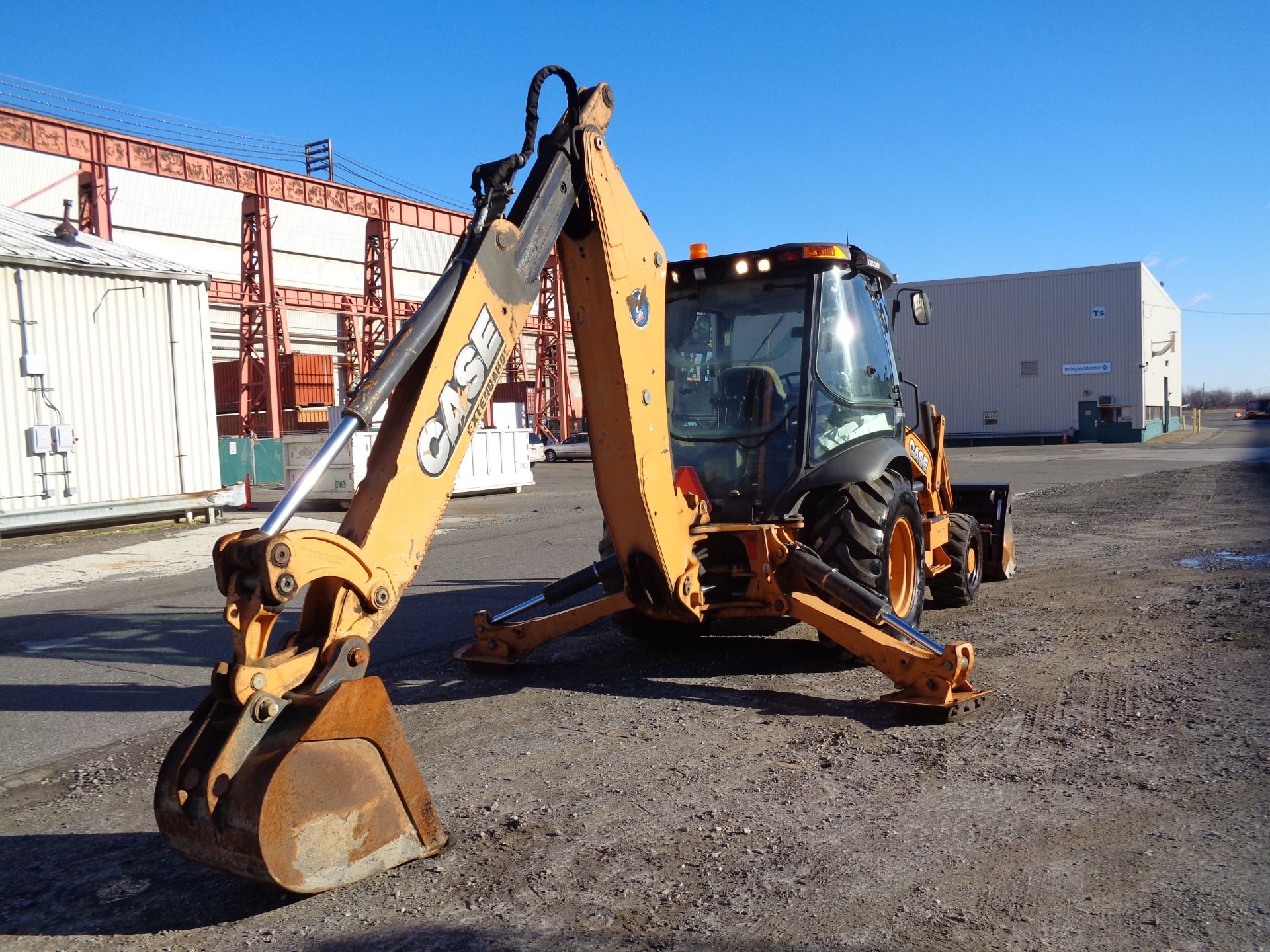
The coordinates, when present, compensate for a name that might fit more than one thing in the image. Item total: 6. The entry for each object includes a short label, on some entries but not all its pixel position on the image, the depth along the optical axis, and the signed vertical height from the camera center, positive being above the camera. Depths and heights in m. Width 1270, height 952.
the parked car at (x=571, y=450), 43.06 -0.81
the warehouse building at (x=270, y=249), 30.78 +7.86
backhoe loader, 3.35 -0.37
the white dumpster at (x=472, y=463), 21.42 -0.65
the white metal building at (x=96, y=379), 15.80 +1.08
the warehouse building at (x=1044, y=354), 48.09 +2.85
